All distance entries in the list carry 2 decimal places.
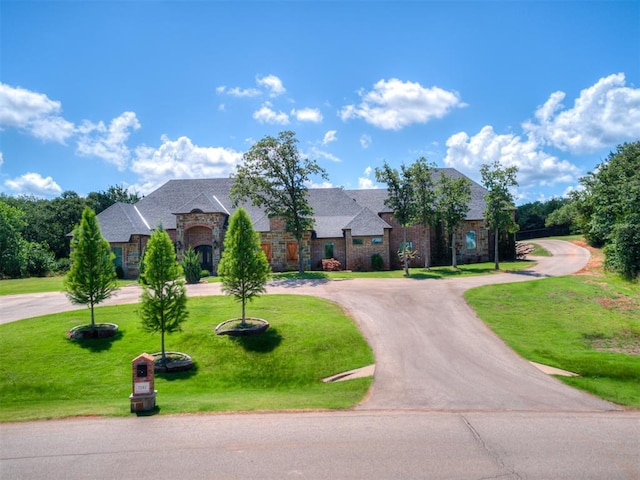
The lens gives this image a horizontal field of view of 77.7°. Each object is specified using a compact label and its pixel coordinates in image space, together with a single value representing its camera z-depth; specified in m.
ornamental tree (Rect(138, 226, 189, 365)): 14.55
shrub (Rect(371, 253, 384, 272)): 35.28
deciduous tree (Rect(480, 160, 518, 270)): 31.47
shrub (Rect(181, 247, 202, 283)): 28.38
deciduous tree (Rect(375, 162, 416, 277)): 31.17
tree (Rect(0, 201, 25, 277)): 38.31
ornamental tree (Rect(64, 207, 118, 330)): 16.81
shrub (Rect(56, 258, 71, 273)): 42.06
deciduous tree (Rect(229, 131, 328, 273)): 33.09
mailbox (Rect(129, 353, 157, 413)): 10.10
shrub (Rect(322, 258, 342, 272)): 36.03
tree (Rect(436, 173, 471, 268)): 32.75
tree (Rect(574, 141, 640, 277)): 26.31
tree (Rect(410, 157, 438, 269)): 31.73
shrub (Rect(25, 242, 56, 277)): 40.25
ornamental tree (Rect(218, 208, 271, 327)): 17.06
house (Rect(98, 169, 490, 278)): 35.81
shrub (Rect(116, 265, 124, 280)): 34.59
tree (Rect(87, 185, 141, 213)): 62.06
